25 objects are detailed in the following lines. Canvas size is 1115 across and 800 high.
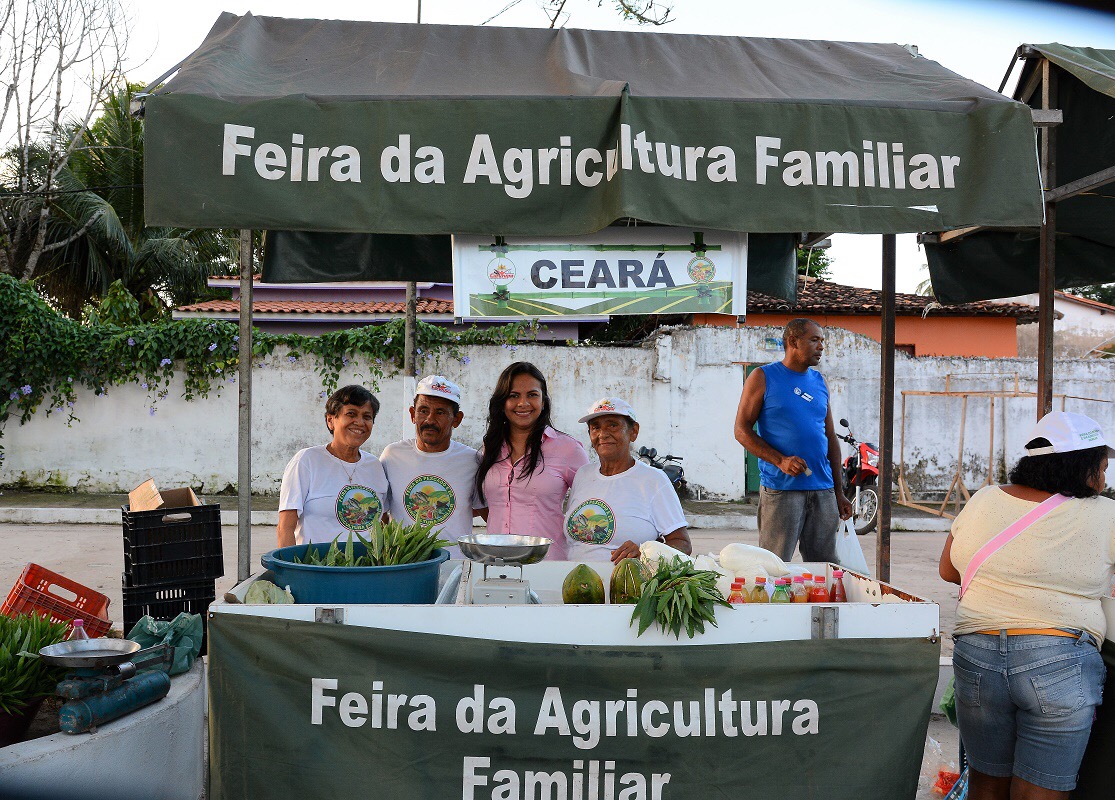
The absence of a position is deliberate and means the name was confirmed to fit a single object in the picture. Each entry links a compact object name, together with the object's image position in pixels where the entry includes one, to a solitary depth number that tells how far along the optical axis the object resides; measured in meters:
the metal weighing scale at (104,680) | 2.92
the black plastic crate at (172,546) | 3.81
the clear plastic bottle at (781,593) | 3.03
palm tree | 17.94
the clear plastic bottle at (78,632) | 3.66
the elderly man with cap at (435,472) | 4.07
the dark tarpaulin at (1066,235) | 4.48
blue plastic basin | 2.89
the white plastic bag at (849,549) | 4.75
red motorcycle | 11.58
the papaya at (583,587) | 3.02
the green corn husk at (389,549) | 3.04
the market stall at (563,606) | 2.79
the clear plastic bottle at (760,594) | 3.02
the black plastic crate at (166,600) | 3.82
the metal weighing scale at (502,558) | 2.93
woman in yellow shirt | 2.87
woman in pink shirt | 4.00
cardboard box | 3.97
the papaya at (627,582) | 2.93
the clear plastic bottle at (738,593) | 2.96
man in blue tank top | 5.02
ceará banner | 3.39
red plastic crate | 3.77
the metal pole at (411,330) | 5.43
